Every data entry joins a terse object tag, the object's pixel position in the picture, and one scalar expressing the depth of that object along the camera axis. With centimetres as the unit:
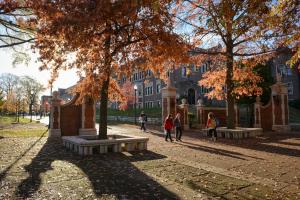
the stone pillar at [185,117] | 2484
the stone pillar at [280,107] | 2422
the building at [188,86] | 4206
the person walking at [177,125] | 1642
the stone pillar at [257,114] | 2467
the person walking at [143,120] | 2423
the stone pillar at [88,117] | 1984
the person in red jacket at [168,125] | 1612
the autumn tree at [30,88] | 7183
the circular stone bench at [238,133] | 1800
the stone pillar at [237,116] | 2550
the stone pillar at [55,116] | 1881
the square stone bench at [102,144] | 1138
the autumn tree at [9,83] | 7411
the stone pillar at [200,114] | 2497
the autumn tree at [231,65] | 1738
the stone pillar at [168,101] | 2328
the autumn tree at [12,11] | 1669
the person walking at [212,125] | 1659
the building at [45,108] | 7595
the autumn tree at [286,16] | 611
